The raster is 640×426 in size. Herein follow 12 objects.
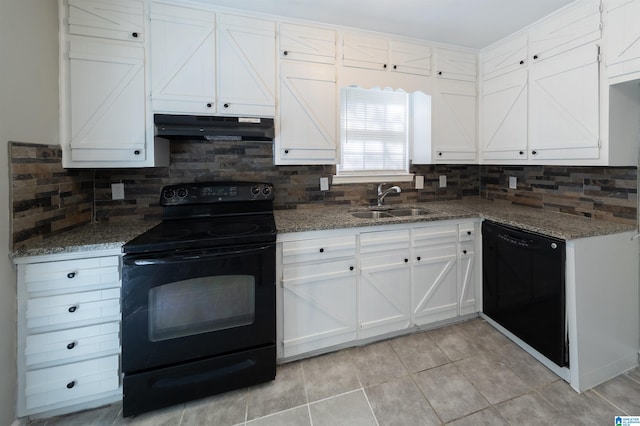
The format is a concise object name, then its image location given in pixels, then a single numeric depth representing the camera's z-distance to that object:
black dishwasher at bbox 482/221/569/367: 1.75
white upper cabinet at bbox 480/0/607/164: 1.88
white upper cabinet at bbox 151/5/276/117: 1.89
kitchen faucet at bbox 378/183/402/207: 2.65
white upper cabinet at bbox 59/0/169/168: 1.75
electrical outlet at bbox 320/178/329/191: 2.61
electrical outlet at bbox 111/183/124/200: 2.13
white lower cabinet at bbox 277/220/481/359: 1.91
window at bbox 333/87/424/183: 2.71
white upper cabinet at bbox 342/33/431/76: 2.28
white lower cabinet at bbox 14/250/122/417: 1.44
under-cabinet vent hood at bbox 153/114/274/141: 1.81
